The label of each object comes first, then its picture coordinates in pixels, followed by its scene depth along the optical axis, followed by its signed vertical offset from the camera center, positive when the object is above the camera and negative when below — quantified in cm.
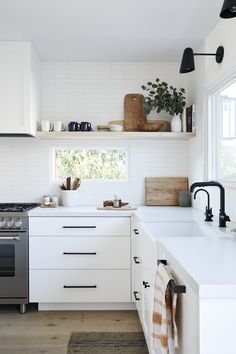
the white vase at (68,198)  364 -22
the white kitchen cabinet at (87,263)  324 -75
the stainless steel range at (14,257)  319 -69
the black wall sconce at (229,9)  158 +71
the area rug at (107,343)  259 -119
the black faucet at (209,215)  254 -26
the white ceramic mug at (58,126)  358 +47
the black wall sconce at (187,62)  246 +74
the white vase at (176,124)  360 +49
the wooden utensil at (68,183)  365 -7
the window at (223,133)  277 +33
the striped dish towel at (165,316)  143 -55
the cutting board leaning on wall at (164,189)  379 -14
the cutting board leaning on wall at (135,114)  379 +62
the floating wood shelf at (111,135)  351 +38
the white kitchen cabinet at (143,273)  215 -66
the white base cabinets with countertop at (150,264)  113 -44
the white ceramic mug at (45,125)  354 +47
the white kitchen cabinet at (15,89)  331 +76
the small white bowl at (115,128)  356 +45
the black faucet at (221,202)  225 -16
